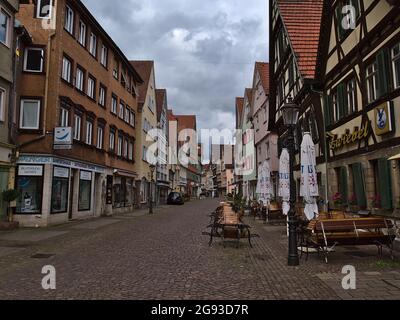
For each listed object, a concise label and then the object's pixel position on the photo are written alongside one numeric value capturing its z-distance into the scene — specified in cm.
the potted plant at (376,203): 1181
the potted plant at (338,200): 1372
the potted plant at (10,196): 1592
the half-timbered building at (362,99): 1105
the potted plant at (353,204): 1356
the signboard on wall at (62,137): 1806
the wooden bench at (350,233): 928
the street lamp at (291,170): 902
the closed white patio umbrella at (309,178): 1138
